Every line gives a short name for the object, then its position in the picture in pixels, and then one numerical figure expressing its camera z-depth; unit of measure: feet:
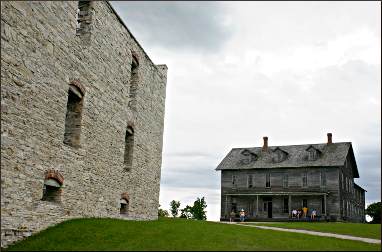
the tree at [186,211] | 143.83
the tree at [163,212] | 135.00
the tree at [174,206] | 156.44
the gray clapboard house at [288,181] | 127.13
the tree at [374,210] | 179.32
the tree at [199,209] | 142.95
